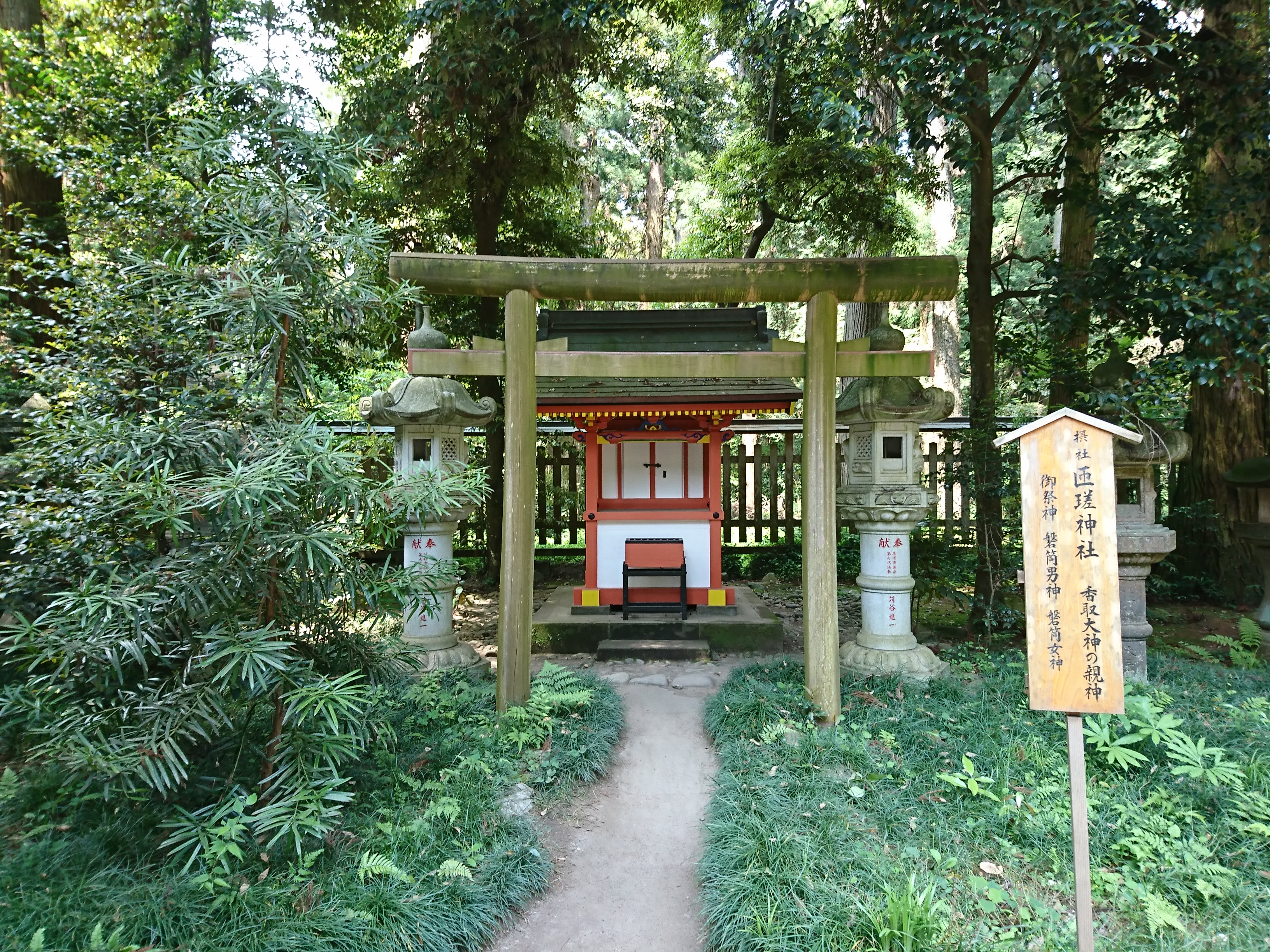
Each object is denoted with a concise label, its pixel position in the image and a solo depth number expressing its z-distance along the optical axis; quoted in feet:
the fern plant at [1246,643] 18.33
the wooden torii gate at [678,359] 15.55
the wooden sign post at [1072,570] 8.77
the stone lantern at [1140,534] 16.81
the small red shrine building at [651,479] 23.16
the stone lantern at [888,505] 18.29
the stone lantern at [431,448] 18.58
